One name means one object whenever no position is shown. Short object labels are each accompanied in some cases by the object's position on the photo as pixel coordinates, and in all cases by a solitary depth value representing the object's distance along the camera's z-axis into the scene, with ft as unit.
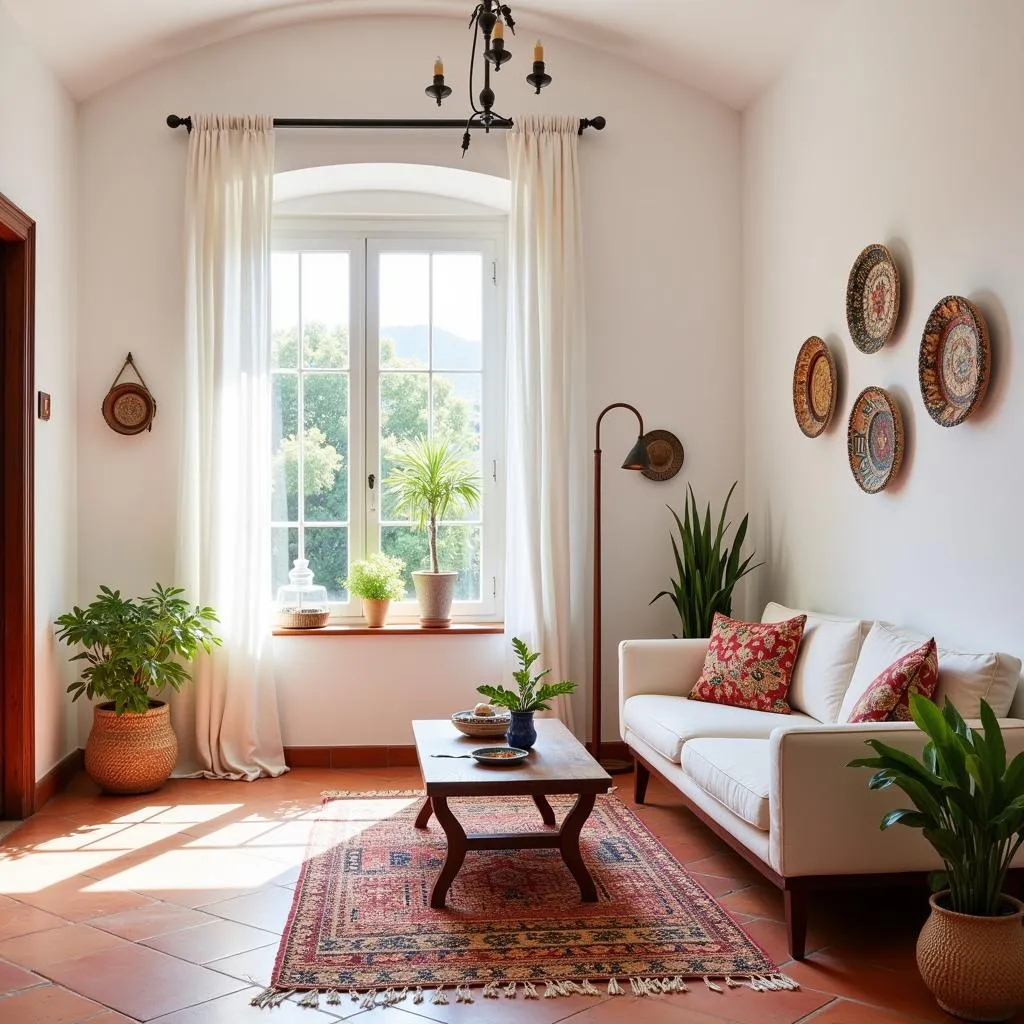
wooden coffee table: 10.78
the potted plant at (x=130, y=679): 15.28
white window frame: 18.45
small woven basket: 17.37
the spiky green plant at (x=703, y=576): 16.43
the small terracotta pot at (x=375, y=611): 17.51
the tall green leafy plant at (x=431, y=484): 17.81
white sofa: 9.62
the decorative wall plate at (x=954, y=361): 10.92
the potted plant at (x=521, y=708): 11.99
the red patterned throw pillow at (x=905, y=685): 10.44
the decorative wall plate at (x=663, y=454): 17.78
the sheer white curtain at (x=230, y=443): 16.63
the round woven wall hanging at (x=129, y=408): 16.85
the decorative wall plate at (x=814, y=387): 14.65
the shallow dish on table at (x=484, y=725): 12.49
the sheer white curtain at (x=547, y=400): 17.03
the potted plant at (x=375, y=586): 17.49
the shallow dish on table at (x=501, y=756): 11.46
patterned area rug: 9.35
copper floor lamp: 16.55
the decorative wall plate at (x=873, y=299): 12.82
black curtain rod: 16.93
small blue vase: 12.04
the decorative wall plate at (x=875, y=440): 12.73
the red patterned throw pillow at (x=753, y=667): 13.69
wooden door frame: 14.34
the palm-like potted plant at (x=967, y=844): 8.48
